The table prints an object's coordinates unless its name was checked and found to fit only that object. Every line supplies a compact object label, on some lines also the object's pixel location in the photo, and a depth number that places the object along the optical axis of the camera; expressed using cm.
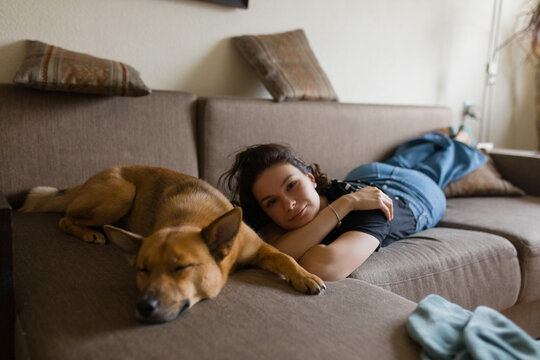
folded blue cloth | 87
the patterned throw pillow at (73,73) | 162
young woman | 141
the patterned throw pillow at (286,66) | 231
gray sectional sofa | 91
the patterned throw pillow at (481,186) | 257
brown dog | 102
